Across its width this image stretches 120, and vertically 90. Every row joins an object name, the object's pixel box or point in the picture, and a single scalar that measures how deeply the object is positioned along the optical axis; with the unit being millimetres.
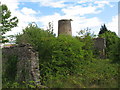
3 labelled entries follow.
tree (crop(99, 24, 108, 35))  28508
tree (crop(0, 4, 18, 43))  16302
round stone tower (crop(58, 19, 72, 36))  13184
